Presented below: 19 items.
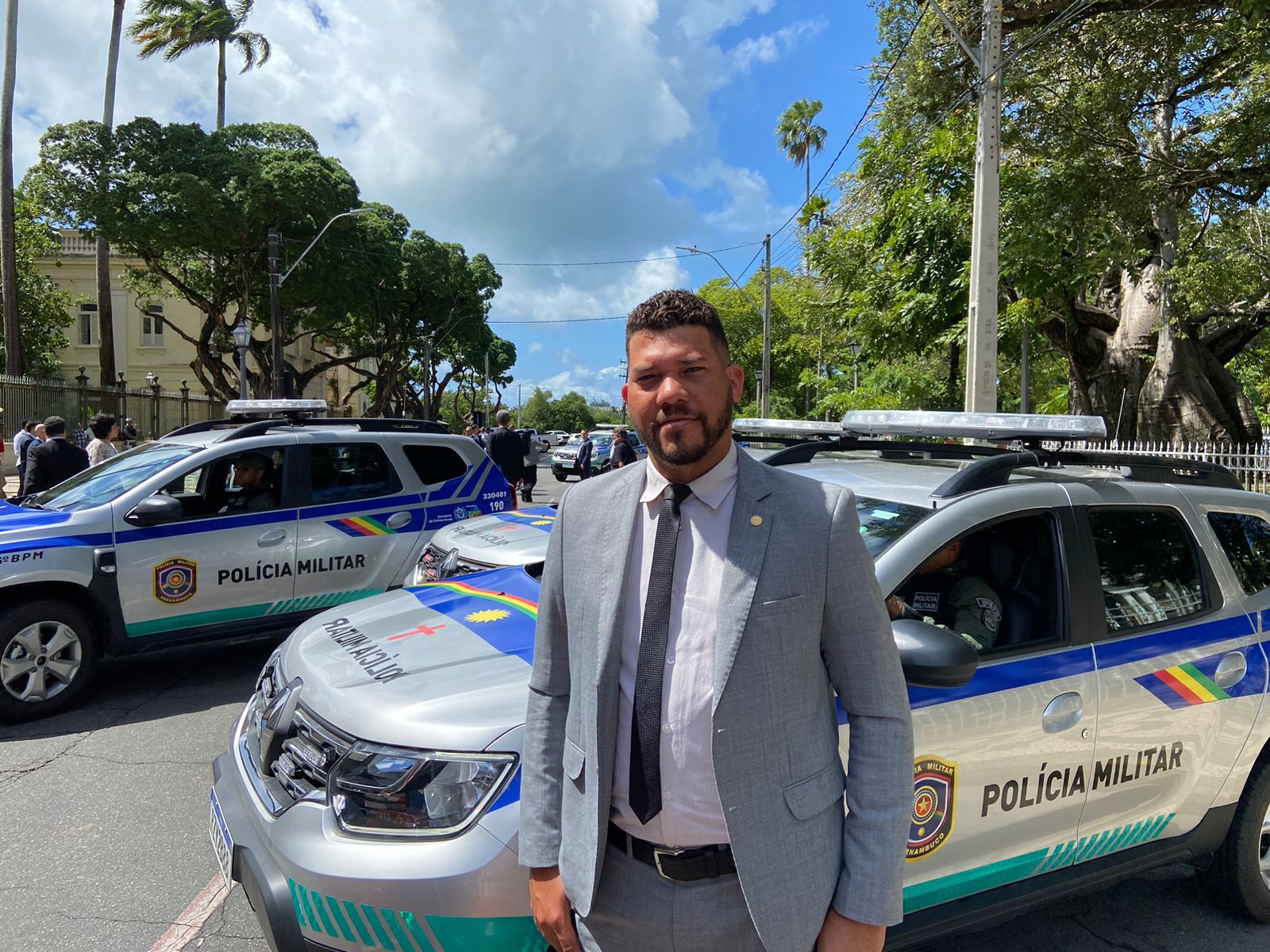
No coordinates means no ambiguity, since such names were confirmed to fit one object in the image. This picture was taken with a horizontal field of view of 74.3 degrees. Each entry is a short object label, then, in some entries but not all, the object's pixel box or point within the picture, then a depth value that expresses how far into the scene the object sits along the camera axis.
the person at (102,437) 9.35
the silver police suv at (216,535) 5.09
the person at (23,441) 11.29
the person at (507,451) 13.48
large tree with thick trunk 12.02
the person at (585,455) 18.59
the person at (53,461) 8.69
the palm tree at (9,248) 21.81
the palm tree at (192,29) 28.67
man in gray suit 1.42
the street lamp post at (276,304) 20.88
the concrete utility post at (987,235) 9.76
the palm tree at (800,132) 52.47
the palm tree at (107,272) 25.27
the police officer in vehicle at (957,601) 2.85
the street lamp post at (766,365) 26.89
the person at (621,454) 17.30
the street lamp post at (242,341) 20.44
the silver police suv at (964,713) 1.99
